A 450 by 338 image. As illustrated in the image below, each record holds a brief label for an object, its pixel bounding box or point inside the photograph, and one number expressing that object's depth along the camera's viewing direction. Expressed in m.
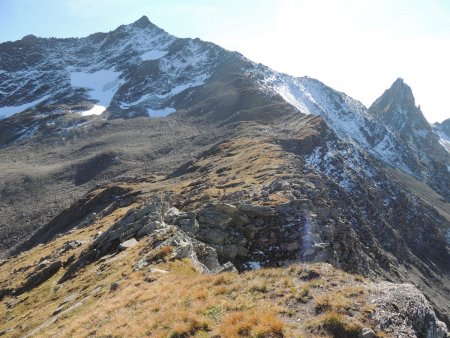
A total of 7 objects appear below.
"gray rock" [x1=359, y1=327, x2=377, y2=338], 12.02
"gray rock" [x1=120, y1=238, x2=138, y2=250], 30.03
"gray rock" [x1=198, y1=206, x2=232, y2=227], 32.25
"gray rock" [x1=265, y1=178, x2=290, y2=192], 47.43
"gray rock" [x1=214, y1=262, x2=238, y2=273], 22.45
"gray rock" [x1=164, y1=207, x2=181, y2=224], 33.62
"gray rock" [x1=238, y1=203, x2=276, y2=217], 33.69
